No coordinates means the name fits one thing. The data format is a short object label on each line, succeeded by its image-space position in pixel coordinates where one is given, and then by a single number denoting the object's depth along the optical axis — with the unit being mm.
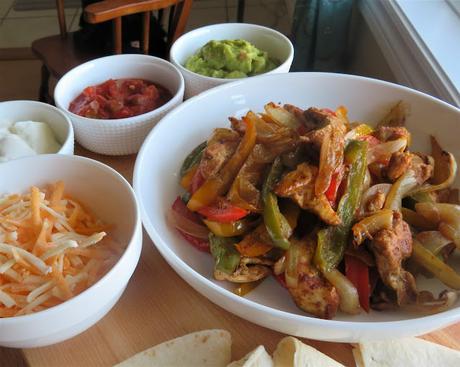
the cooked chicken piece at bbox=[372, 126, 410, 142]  380
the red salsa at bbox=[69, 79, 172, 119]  446
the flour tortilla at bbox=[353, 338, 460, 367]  297
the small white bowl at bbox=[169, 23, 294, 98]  480
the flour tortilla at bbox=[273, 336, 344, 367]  285
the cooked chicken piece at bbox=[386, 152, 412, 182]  353
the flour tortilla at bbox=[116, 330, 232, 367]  296
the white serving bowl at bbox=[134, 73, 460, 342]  289
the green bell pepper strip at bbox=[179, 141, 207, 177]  405
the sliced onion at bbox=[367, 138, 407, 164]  367
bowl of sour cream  389
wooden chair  640
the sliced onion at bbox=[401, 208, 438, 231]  348
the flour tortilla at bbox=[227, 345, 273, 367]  281
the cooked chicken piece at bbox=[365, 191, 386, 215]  336
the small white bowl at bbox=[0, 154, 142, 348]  273
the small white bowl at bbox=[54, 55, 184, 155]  419
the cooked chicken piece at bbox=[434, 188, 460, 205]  370
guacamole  493
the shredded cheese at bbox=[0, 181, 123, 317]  297
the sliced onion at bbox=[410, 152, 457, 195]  366
